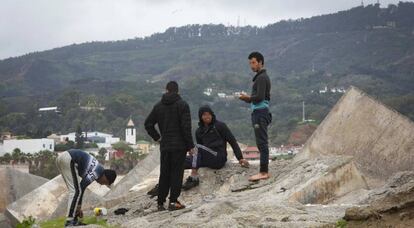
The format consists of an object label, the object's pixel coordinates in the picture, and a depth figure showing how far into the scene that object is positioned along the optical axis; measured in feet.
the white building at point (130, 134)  411.13
